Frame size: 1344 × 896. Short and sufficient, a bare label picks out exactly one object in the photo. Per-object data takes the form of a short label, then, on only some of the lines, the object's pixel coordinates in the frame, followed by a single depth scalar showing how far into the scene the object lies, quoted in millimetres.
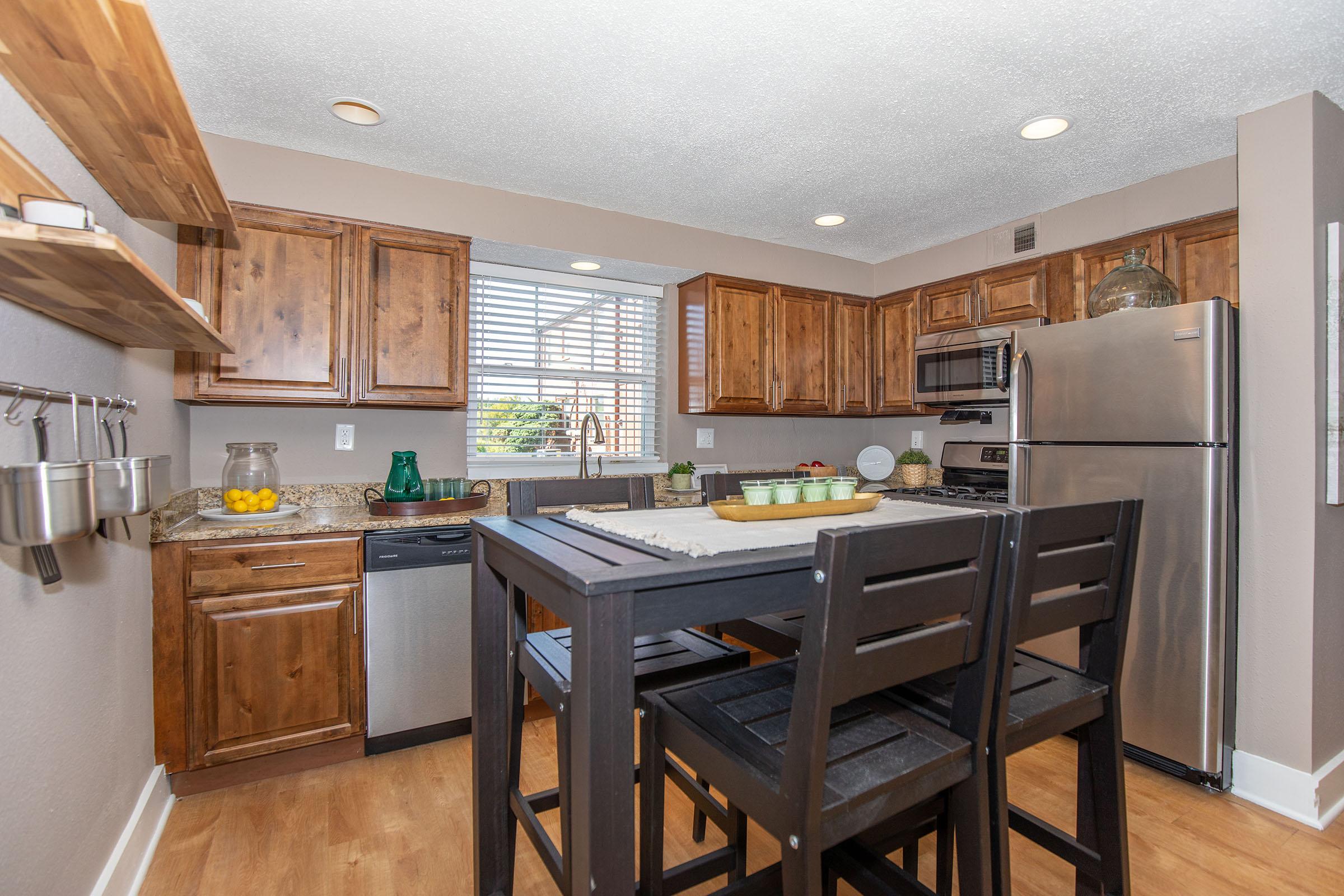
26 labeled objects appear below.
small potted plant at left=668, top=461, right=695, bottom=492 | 3551
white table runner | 1213
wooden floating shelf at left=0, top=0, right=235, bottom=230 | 983
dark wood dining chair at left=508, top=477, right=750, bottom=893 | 1283
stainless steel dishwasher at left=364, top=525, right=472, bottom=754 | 2410
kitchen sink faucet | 3229
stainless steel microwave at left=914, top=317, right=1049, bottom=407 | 3451
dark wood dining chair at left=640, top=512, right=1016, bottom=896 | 942
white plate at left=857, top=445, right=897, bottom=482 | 4398
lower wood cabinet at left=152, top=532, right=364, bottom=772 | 2125
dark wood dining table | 977
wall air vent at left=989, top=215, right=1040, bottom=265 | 3375
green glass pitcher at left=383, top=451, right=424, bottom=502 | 2758
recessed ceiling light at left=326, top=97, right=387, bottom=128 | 2268
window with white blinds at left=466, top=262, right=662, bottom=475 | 3400
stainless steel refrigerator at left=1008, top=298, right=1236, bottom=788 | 2164
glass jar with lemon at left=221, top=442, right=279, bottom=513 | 2436
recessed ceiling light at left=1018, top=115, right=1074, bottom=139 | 2381
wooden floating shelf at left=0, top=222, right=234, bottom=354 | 900
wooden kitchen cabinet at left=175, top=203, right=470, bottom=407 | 2461
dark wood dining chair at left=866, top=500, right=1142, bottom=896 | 1220
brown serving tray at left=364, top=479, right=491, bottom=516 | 2619
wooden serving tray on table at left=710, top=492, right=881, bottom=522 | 1487
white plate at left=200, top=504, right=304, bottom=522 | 2361
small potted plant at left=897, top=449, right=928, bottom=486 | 4020
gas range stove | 3596
